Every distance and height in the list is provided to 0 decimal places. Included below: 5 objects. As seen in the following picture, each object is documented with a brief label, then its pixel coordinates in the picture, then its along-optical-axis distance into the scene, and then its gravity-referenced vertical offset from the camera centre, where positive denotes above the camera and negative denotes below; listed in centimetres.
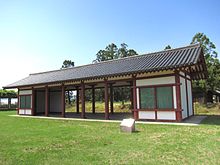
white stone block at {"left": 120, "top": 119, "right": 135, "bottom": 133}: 781 -111
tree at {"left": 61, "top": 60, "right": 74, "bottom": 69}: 4456 +766
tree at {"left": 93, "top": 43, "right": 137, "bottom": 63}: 4350 +968
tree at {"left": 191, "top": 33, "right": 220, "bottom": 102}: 2025 +283
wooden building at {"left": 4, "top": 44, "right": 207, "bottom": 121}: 1053 +116
